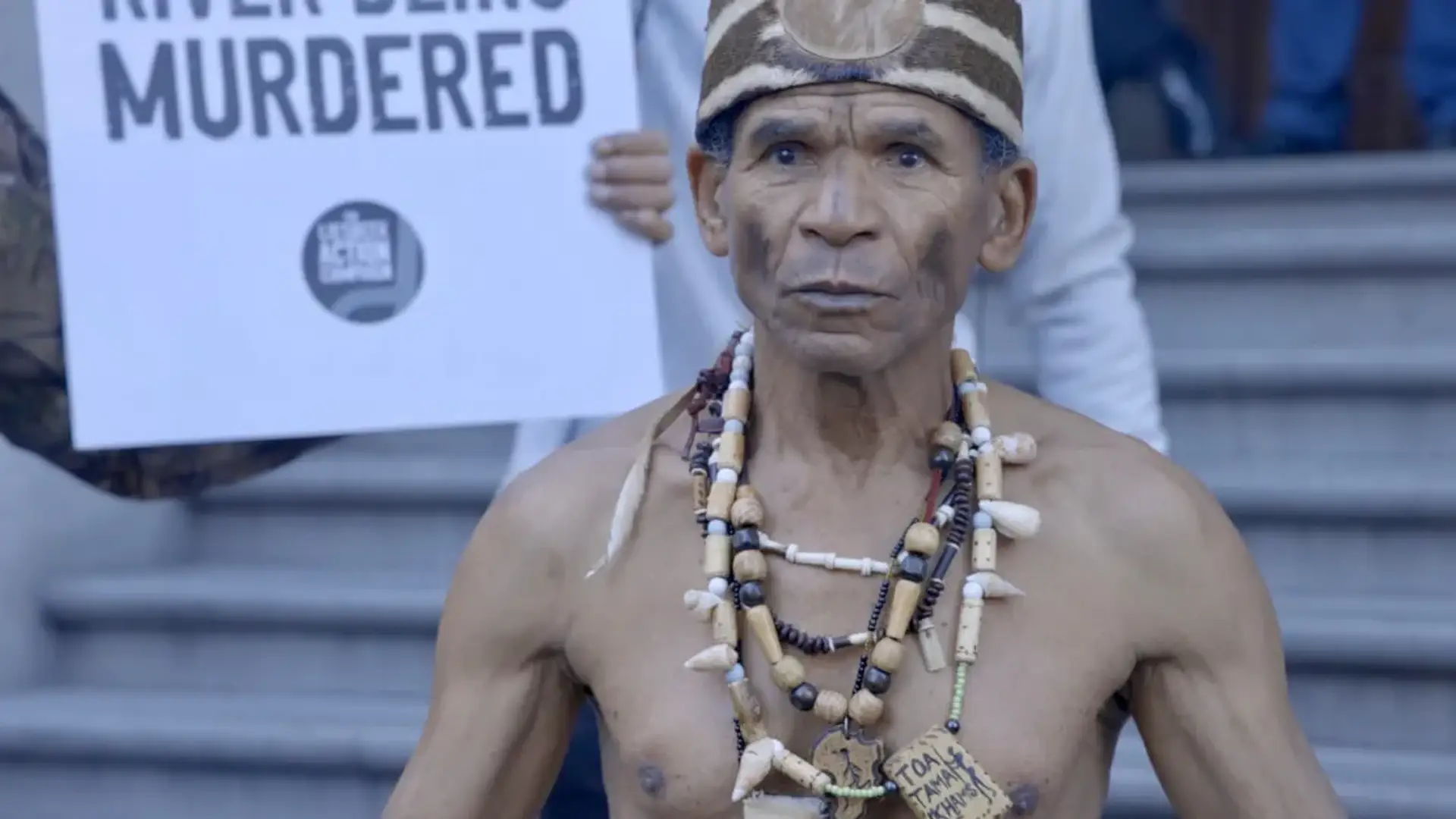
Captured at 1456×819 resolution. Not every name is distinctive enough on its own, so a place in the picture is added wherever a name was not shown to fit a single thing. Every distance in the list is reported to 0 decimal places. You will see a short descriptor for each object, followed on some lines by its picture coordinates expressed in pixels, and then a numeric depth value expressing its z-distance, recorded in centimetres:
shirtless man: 308
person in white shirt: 364
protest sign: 363
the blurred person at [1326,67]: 670
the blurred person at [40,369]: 369
